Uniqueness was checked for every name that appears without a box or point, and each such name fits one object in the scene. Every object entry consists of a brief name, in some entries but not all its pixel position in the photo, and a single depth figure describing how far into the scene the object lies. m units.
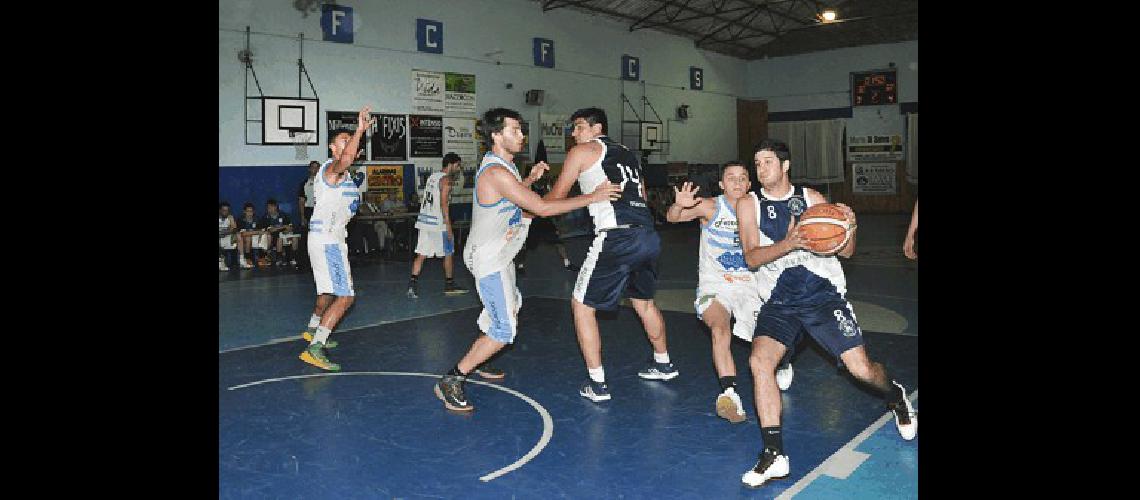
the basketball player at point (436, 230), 10.31
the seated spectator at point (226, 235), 13.76
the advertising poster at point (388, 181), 16.70
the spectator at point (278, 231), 14.38
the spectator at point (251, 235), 14.07
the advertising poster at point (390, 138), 16.67
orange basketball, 4.08
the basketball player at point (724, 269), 5.53
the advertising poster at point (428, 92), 17.41
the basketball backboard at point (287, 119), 14.85
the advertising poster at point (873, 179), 26.75
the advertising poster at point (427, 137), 17.44
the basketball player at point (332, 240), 6.69
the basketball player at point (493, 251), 5.37
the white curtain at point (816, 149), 27.50
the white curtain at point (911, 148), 25.44
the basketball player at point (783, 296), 4.13
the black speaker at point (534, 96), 19.84
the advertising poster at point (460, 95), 18.09
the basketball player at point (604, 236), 5.51
